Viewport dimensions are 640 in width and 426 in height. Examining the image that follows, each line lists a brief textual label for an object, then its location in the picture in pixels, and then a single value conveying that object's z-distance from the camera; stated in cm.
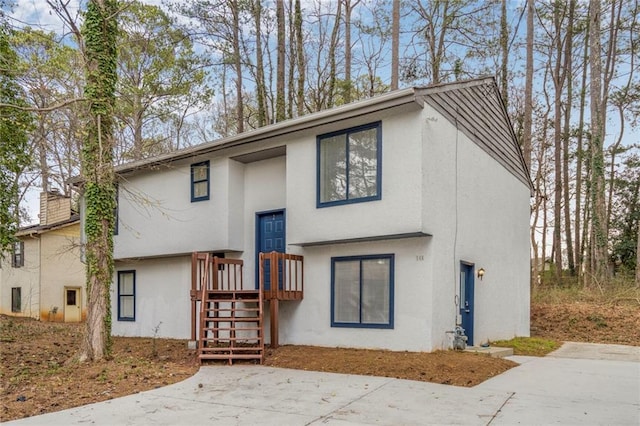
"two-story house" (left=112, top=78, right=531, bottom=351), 922
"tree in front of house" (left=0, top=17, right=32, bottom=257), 1176
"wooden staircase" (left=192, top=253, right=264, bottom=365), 879
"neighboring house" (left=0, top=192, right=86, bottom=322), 2144
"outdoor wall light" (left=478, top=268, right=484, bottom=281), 1120
